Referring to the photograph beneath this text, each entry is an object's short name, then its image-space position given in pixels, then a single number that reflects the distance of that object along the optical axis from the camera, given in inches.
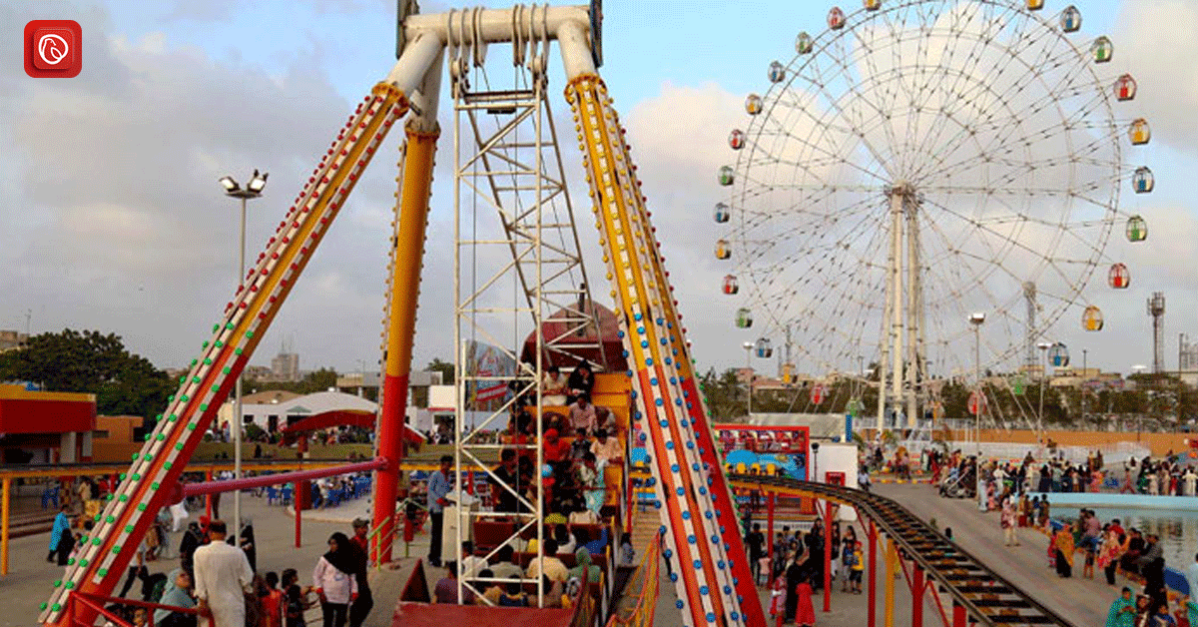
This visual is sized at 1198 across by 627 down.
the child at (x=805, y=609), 617.3
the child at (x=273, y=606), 417.1
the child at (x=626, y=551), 606.5
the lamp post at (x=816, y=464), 1157.1
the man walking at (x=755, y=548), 797.9
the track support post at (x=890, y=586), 509.4
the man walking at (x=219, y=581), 331.6
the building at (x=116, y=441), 1455.7
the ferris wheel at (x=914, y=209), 1486.2
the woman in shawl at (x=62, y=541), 762.8
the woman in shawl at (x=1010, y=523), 969.5
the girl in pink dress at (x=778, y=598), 668.1
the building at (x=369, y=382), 3840.3
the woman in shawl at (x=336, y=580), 455.5
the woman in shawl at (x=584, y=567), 466.6
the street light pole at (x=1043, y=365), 1684.5
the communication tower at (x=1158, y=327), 4793.3
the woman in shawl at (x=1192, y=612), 528.4
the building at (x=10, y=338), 5137.3
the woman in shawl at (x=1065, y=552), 809.5
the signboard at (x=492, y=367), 994.1
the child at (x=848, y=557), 784.3
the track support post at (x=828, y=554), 705.0
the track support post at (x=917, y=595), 462.3
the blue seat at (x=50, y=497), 1168.7
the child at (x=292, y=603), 434.3
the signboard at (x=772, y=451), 1132.5
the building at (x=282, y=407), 1865.2
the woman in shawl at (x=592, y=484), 576.1
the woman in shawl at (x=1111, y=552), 797.9
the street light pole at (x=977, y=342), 1662.2
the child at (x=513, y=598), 462.3
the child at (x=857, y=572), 776.6
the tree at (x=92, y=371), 2160.4
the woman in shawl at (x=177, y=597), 419.8
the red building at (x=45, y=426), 1138.8
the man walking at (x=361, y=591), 468.4
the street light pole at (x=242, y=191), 657.6
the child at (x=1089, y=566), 832.3
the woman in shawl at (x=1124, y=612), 492.2
